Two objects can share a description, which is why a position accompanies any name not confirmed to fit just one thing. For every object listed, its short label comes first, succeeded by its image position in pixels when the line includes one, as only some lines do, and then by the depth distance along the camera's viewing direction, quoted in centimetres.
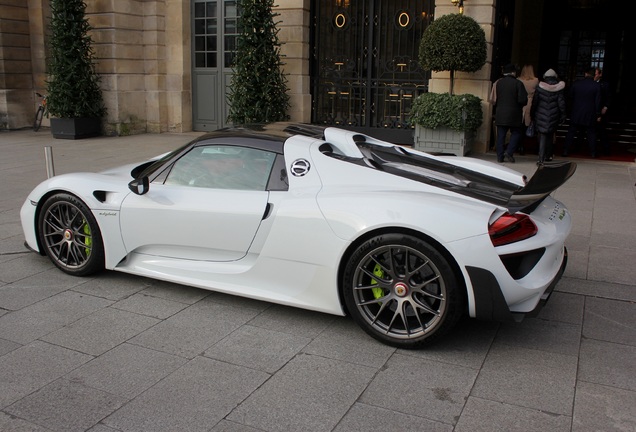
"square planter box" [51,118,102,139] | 1469
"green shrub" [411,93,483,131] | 1145
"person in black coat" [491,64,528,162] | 1135
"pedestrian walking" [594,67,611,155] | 1217
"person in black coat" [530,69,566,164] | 1110
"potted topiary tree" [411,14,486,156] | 1130
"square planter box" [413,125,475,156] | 1164
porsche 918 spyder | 380
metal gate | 1327
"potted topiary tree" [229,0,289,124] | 1327
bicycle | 1648
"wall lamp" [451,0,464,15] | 1179
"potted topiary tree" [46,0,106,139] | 1438
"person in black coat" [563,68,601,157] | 1188
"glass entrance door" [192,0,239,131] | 1535
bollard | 660
